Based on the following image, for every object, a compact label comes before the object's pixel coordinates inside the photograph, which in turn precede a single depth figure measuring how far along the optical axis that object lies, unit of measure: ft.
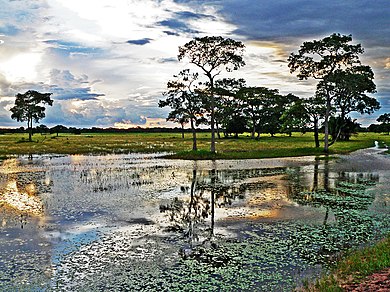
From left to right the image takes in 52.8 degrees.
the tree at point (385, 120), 566.31
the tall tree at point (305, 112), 212.84
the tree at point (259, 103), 383.14
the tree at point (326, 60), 177.47
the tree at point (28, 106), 342.44
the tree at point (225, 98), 179.11
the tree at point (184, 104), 186.09
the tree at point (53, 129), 598.75
